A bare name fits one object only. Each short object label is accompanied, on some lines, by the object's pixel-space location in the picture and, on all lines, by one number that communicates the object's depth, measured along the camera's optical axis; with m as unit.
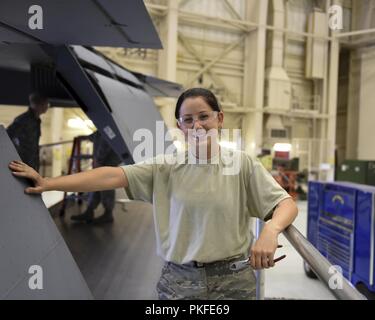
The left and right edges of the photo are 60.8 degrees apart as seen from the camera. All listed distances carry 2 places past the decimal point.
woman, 1.25
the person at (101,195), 4.40
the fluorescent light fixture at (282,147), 8.27
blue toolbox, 3.41
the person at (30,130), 2.99
